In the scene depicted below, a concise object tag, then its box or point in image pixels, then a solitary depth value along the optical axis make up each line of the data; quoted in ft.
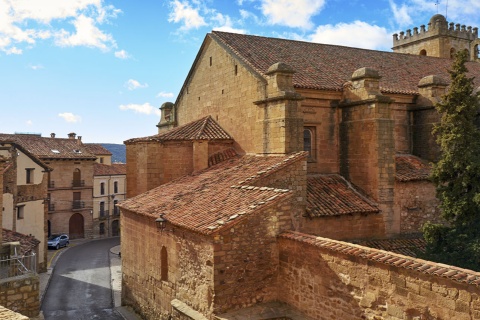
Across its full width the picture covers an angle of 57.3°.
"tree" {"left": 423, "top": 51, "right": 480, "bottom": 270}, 40.24
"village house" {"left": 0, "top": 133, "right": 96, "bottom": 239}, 119.85
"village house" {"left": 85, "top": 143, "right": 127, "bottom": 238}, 135.13
